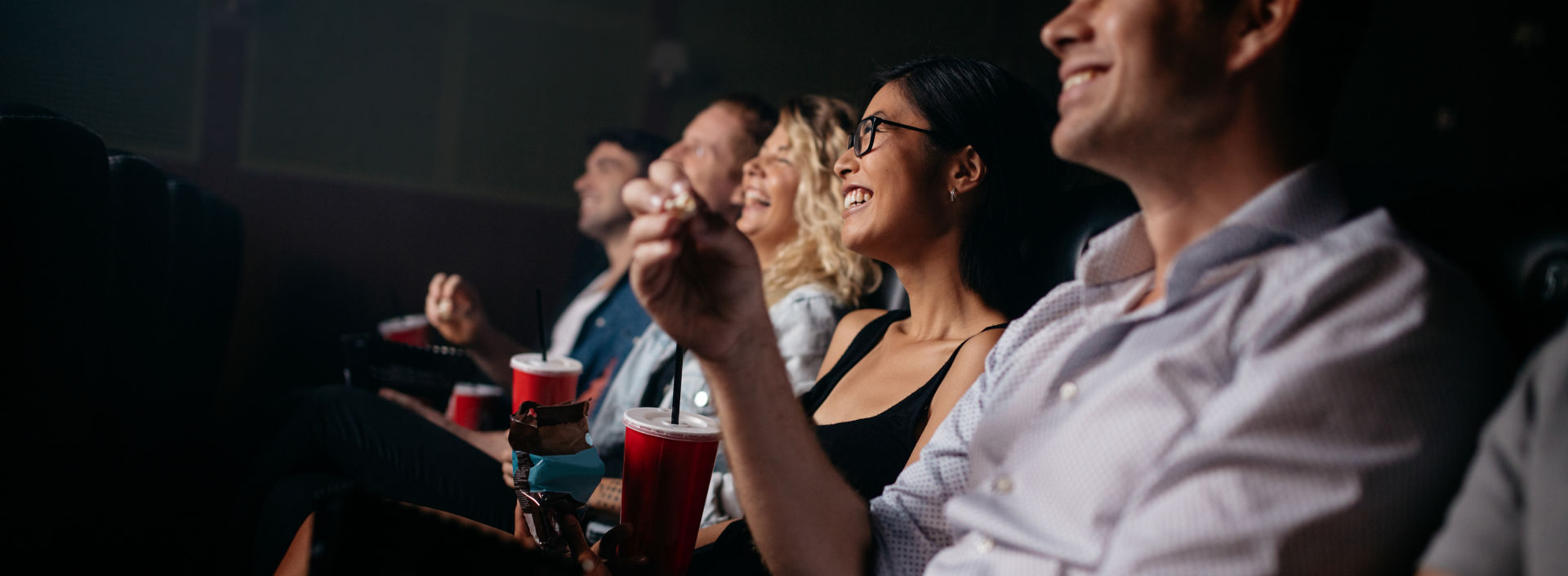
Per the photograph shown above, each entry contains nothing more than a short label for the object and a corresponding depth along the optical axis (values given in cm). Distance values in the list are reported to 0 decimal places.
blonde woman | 177
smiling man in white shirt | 58
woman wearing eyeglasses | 121
